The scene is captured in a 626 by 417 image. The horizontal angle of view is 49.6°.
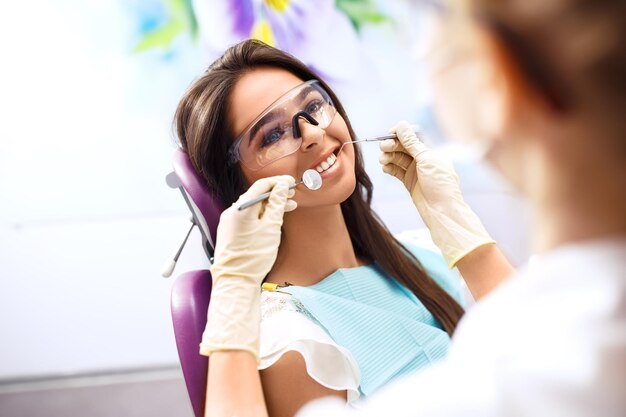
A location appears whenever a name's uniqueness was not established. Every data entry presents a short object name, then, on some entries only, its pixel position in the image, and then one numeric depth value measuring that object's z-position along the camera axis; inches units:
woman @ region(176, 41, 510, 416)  51.3
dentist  21.0
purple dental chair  52.4
